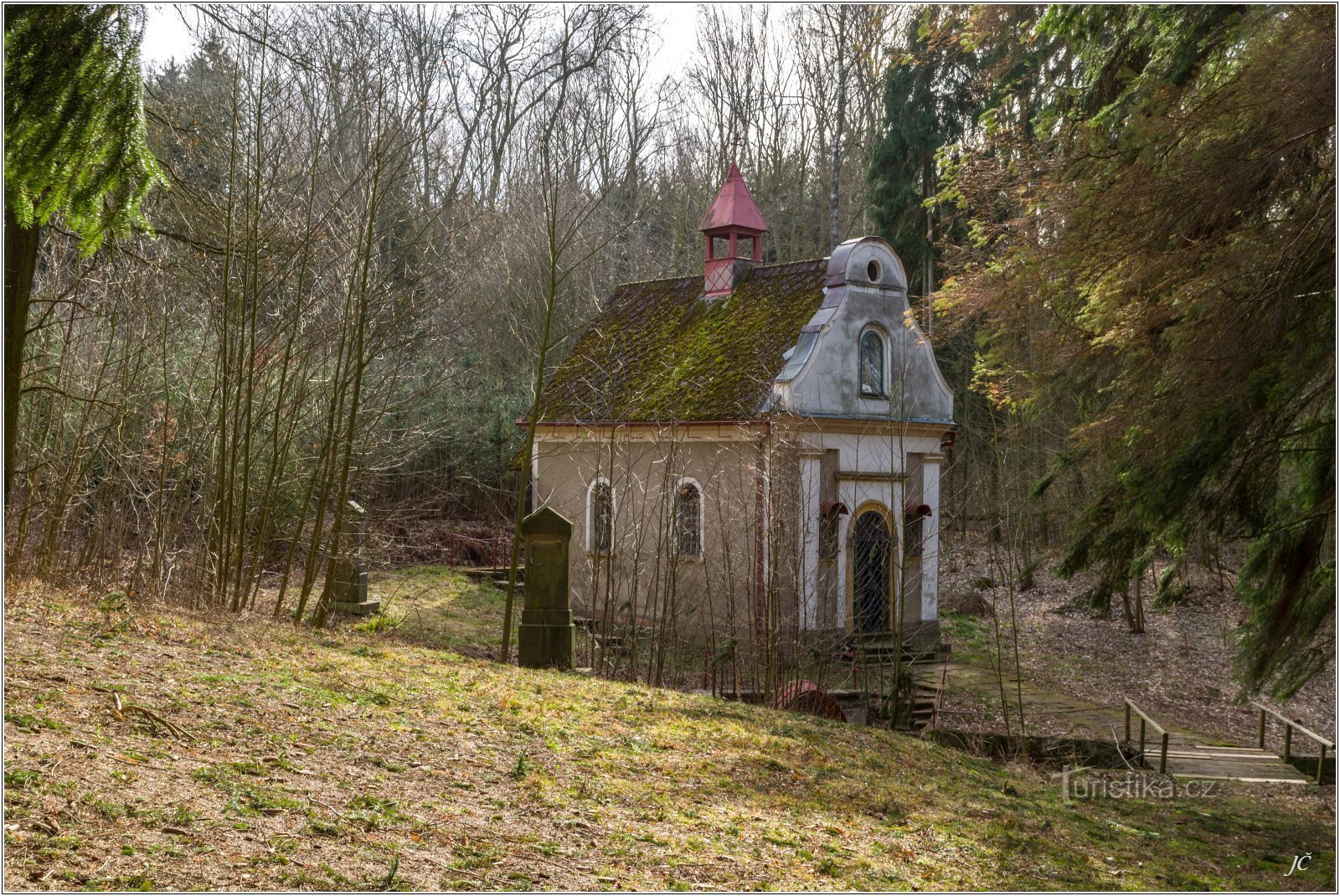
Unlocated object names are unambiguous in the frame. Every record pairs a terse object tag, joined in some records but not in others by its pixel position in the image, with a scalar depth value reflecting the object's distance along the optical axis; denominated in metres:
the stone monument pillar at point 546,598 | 11.85
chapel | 17.56
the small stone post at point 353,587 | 16.66
